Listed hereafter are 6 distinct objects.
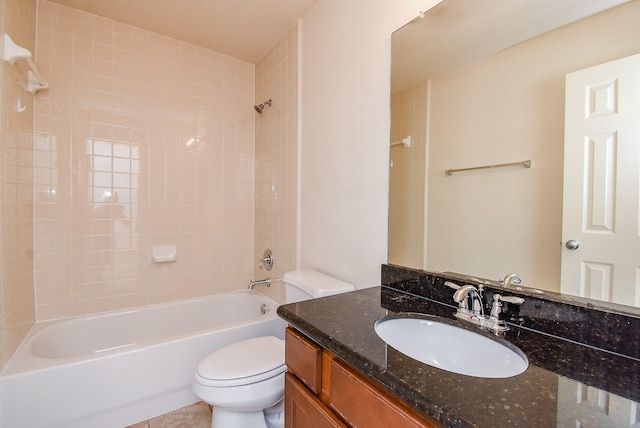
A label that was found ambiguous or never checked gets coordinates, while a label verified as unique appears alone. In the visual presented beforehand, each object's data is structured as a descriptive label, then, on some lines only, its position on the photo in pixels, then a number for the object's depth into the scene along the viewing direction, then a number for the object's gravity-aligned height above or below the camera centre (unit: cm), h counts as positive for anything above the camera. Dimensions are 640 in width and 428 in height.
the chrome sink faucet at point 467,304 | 86 -30
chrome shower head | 234 +85
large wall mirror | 73 +24
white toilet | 127 -78
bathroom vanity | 48 -33
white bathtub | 134 -88
